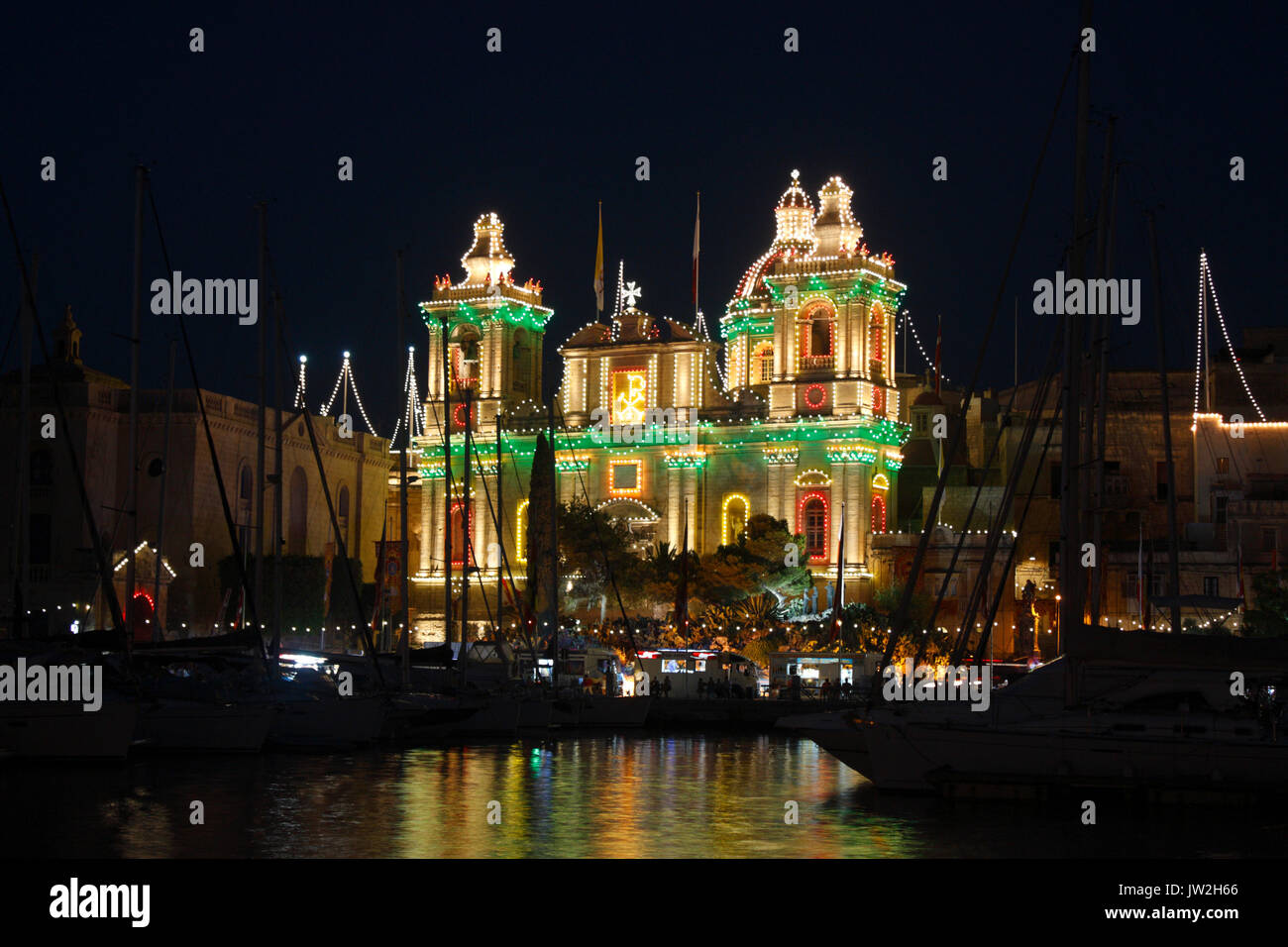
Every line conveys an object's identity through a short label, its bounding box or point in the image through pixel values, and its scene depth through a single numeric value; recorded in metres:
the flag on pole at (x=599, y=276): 88.50
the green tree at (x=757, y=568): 74.75
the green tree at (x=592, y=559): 77.12
